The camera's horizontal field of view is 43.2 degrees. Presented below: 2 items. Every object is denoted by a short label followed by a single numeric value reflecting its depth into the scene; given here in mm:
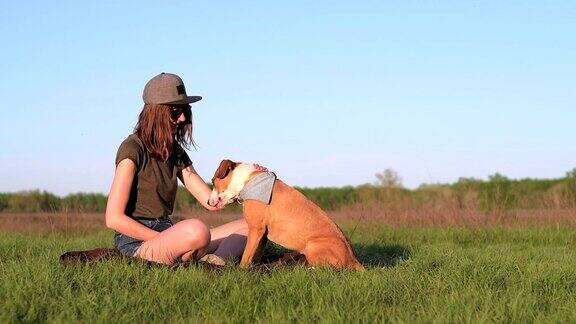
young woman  6008
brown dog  6195
